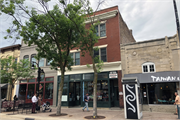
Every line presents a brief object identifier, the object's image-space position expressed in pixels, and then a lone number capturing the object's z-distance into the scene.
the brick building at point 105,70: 15.78
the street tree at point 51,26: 11.60
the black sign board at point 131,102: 9.57
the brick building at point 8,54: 23.31
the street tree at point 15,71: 17.20
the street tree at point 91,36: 11.29
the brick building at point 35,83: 19.41
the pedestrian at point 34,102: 13.26
